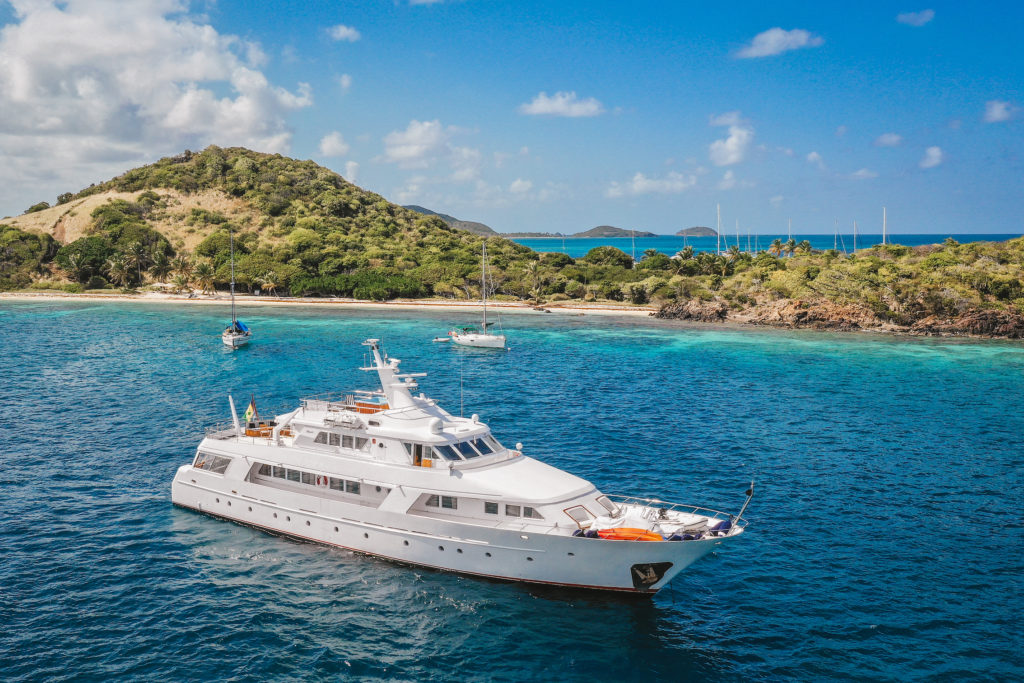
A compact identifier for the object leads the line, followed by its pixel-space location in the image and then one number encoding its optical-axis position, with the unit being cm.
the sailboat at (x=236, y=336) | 7138
